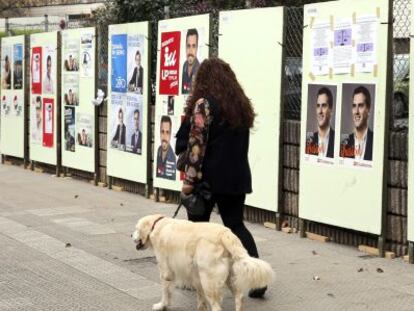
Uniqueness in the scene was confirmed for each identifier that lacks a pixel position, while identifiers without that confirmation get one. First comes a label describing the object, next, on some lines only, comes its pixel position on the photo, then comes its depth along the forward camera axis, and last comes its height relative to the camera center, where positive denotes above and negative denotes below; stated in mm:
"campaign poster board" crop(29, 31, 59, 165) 13477 -20
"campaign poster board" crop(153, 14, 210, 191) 9695 +253
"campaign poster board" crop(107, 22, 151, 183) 10938 -54
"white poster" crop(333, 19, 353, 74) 7492 +518
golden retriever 5219 -1111
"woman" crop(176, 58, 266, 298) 5914 -322
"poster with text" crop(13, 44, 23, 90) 14742 +561
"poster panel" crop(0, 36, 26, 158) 14789 -9
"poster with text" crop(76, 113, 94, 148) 12398 -535
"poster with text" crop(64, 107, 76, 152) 12914 -545
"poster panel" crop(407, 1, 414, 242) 6910 -732
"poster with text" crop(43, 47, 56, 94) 13477 +450
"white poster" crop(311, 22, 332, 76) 7777 +510
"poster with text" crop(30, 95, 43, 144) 14016 -420
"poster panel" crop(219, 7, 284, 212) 8492 +205
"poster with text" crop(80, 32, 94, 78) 12172 +649
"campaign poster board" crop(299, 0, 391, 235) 7246 -125
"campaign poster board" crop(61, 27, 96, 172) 12312 -24
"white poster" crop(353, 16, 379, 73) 7215 +546
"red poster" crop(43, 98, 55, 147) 13578 -455
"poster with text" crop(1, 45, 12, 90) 15266 +546
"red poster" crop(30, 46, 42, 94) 13977 +482
